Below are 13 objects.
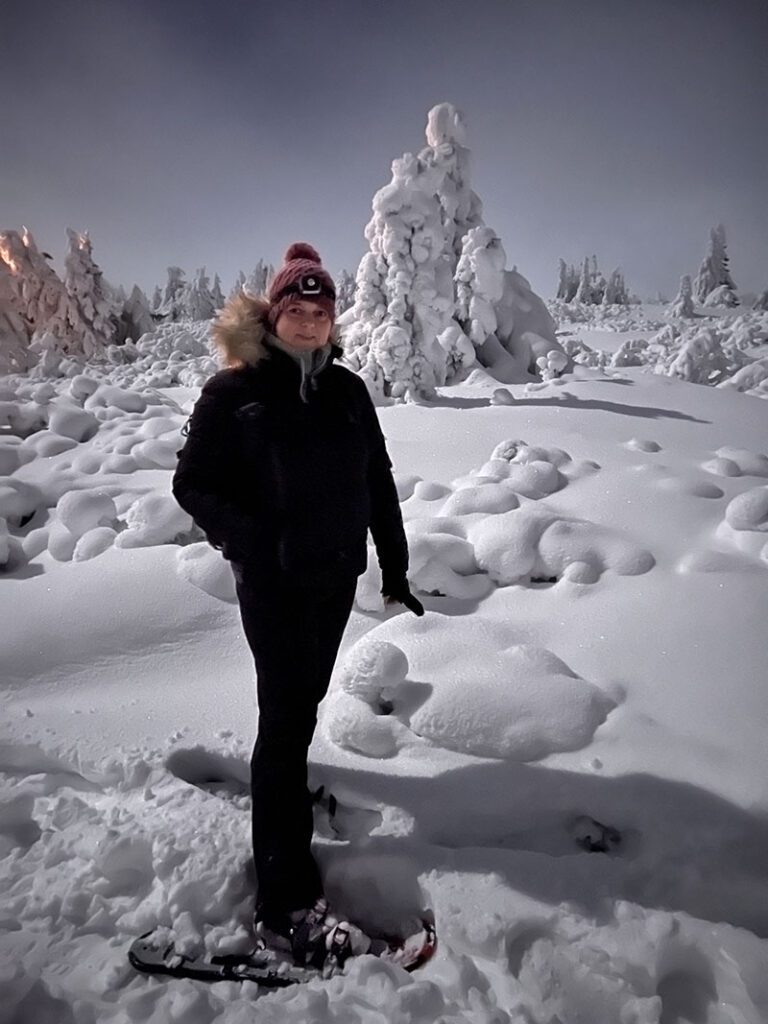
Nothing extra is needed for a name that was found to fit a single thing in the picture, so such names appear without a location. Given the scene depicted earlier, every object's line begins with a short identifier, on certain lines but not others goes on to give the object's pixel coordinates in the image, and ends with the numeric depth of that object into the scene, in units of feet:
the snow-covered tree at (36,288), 70.13
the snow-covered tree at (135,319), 88.48
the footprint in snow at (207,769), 8.31
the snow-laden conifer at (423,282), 40.06
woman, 5.98
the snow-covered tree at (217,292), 161.79
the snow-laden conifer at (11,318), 64.90
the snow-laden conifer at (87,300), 71.97
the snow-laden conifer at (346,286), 103.21
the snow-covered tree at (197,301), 157.07
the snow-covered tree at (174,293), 158.61
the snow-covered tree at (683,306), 110.11
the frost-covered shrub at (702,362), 42.22
